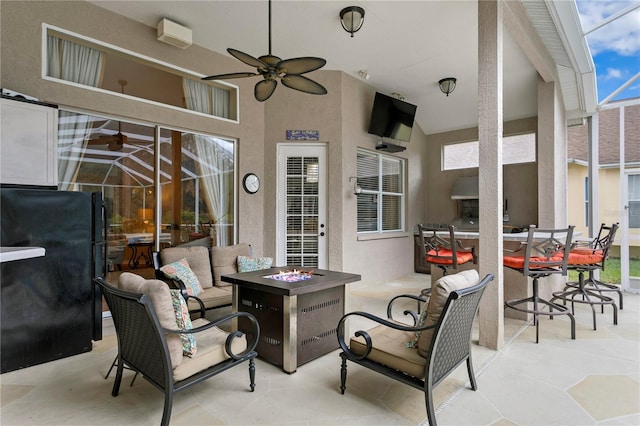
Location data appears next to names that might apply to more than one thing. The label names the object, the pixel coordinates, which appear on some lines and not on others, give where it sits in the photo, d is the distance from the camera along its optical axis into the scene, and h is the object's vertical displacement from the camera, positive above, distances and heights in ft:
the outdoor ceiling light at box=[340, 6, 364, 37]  12.78 +7.65
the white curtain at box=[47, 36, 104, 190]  11.85 +4.95
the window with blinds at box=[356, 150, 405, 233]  20.27 +1.40
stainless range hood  22.08 +1.75
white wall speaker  13.44 +7.43
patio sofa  11.25 -2.06
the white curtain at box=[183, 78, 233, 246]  15.76 +2.19
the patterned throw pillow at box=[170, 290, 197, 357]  6.88 -2.28
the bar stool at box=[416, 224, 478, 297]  12.91 -1.51
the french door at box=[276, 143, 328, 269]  18.51 +0.57
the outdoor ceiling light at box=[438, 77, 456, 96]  19.16 +7.57
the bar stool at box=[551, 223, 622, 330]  12.53 -1.83
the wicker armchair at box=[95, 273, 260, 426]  6.19 -2.69
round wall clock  17.40 +1.66
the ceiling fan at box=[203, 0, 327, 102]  8.84 +4.04
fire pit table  8.82 -2.76
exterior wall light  18.90 +1.44
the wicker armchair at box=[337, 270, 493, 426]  6.30 -2.84
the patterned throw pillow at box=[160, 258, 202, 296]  11.38 -2.09
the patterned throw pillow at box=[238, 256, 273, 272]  13.41 -2.01
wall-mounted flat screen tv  19.89 +5.95
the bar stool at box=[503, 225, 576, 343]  11.02 -1.65
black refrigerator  8.96 -1.80
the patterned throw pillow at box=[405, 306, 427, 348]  7.05 -2.66
